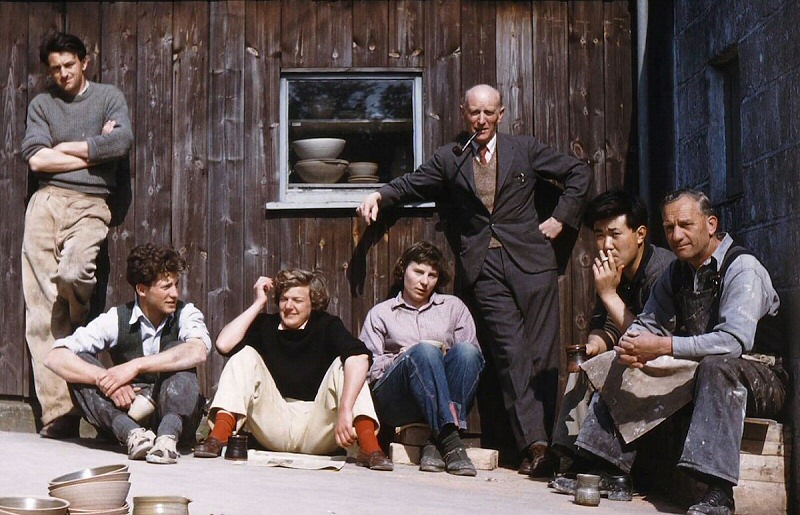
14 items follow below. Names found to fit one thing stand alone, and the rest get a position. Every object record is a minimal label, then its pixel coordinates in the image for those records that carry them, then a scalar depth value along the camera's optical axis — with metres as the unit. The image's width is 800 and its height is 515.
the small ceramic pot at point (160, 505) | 3.83
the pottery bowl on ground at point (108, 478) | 3.89
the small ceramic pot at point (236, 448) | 5.69
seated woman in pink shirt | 5.80
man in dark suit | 6.38
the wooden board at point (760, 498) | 4.90
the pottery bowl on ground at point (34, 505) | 3.56
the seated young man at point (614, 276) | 5.58
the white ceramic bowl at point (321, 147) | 6.86
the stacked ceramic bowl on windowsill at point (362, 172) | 6.88
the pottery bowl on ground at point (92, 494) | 3.88
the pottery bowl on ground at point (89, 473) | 3.99
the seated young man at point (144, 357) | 5.73
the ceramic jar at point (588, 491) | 4.85
